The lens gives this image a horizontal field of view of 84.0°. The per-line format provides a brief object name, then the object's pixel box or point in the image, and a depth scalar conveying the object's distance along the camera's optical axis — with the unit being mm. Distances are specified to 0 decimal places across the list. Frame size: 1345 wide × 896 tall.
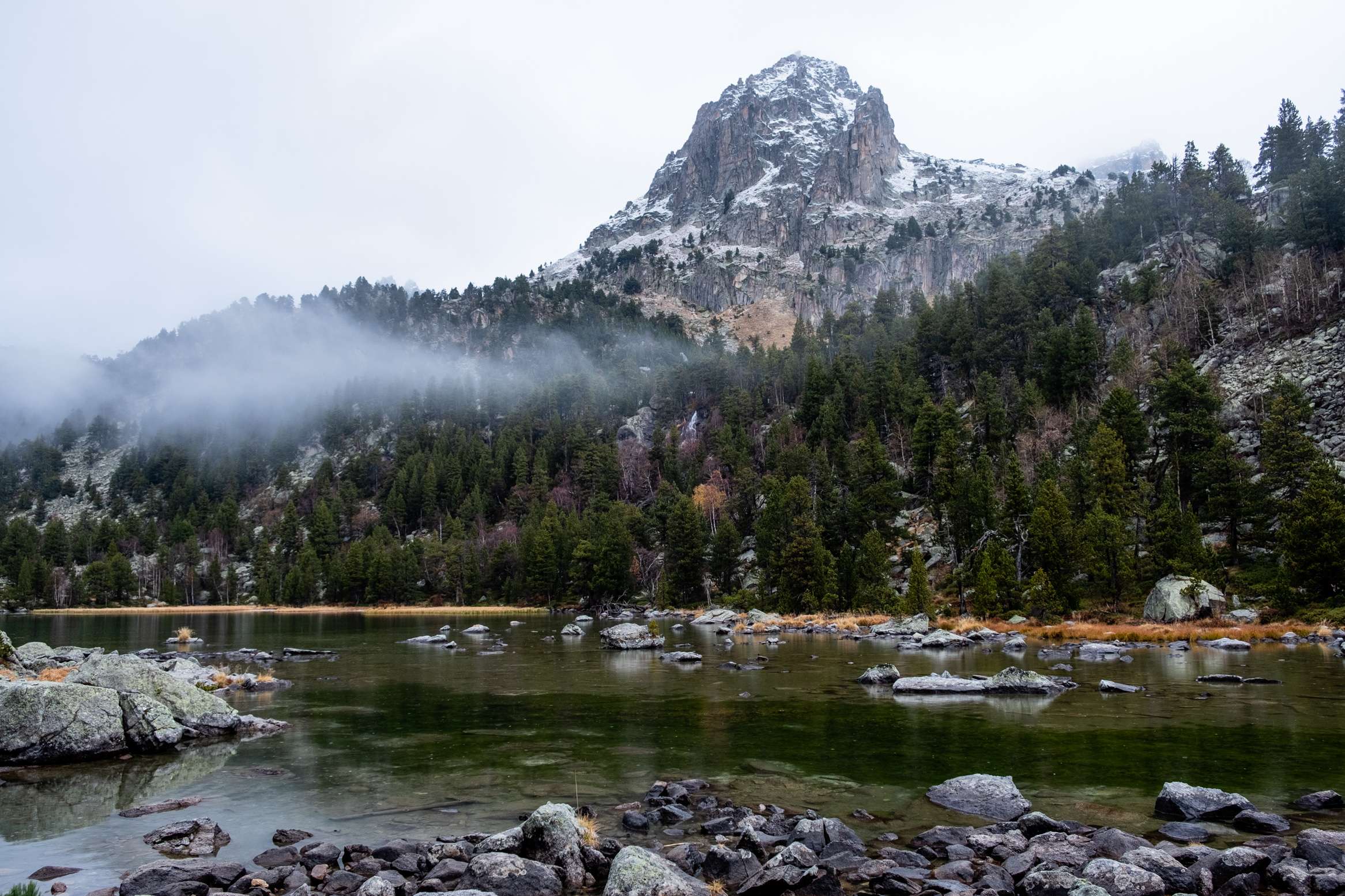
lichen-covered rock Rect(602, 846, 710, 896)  10625
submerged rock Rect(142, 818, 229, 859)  13180
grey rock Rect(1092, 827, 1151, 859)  12078
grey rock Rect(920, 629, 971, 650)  50656
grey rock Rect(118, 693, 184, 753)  21719
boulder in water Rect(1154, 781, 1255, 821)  13898
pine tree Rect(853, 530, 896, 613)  71250
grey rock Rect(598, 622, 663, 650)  53469
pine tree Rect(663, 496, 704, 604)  98562
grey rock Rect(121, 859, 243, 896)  10867
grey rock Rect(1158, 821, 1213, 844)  12875
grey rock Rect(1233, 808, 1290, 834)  13328
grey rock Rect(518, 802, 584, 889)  11966
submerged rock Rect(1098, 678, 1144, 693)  29297
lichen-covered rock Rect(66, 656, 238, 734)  23938
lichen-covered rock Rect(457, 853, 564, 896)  11242
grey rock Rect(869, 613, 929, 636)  58562
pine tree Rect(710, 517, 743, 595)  95562
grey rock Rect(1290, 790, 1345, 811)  14336
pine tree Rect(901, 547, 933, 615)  64125
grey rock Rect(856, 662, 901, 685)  33844
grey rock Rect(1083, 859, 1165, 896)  10438
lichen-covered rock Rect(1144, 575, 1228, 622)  53531
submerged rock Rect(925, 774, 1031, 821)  14578
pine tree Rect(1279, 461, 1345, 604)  49500
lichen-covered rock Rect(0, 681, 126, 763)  20109
